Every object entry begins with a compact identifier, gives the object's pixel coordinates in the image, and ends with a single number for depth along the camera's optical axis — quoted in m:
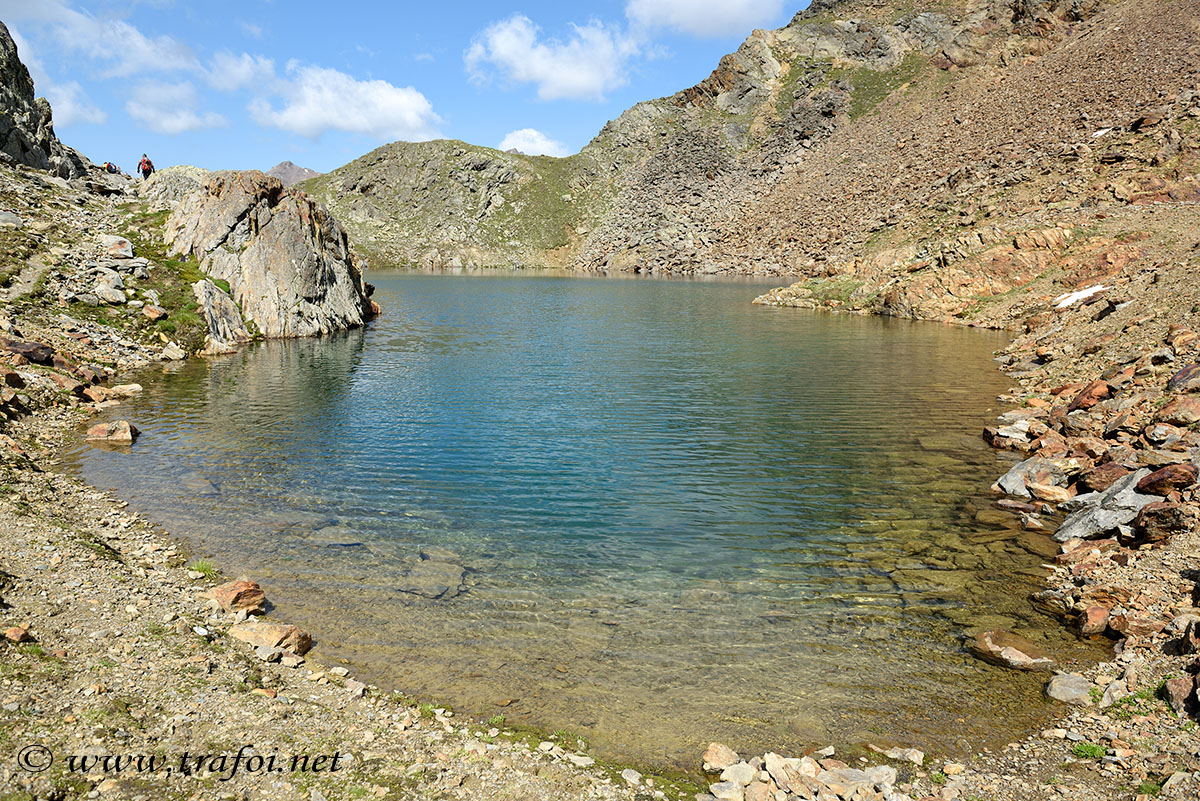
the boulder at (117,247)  49.06
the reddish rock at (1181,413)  21.61
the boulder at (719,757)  10.20
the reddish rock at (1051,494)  20.51
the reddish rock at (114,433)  25.59
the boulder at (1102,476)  19.97
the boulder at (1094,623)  13.72
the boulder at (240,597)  13.88
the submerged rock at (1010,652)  12.87
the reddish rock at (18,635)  10.52
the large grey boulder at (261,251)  53.38
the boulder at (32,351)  31.08
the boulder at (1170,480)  16.91
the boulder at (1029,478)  21.20
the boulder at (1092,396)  27.98
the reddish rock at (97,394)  30.83
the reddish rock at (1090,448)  22.23
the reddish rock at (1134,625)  12.90
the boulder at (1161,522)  15.48
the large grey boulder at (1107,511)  17.12
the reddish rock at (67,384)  30.23
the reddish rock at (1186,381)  23.89
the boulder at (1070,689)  11.66
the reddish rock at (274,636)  12.52
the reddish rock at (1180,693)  10.37
